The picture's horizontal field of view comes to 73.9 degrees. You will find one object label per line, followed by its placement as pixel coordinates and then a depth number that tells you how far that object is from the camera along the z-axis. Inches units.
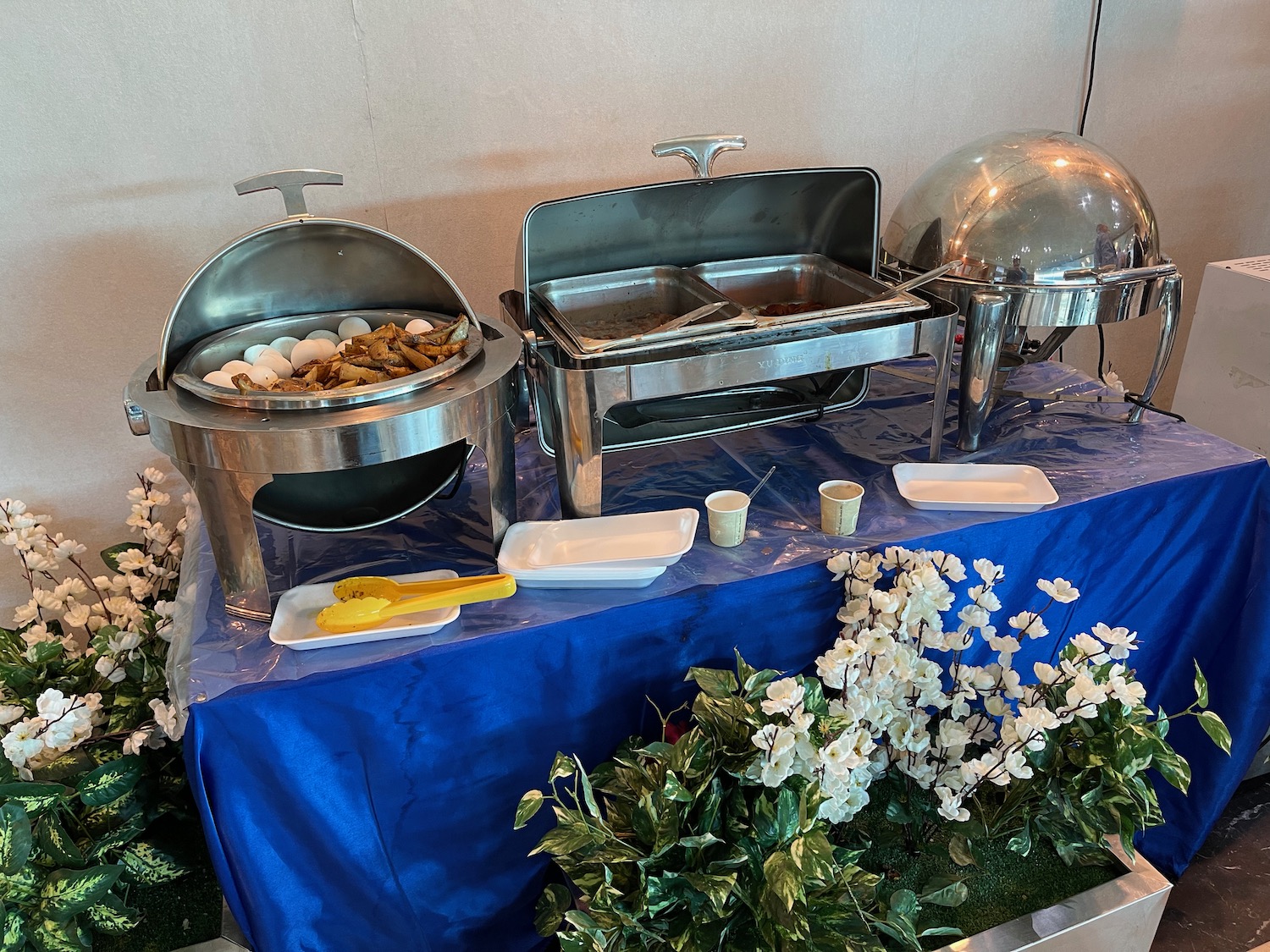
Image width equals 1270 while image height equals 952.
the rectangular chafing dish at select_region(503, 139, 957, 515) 47.1
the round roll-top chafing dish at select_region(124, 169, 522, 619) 39.9
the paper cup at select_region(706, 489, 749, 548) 48.0
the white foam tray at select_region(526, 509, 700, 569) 46.3
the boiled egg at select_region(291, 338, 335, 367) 47.3
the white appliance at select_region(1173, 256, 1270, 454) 69.3
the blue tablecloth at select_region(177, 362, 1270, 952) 41.4
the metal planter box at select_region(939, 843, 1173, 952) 47.2
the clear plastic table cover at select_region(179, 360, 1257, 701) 43.1
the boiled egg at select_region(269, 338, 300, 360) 48.0
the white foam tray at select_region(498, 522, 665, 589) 44.4
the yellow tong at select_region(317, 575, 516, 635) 41.3
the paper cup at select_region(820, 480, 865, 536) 48.6
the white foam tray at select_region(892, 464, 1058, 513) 50.4
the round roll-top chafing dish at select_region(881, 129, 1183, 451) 53.8
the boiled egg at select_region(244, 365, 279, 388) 43.9
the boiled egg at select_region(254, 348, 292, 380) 45.8
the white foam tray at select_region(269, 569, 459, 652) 41.1
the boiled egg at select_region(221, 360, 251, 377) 44.4
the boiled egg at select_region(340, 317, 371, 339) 50.1
